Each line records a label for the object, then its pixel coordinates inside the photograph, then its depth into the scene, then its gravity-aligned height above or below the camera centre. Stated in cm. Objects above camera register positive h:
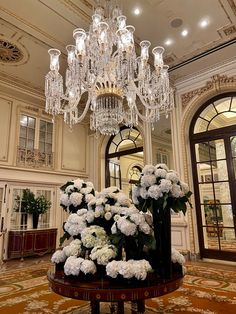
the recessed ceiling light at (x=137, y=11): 401 +324
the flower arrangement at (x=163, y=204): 172 +4
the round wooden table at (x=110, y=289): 150 -49
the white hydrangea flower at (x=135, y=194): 189 +12
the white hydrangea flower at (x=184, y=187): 181 +15
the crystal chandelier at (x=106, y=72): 343 +220
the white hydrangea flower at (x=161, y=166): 192 +34
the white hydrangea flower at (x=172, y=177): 178 +23
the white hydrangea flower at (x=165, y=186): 170 +16
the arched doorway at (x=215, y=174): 512 +75
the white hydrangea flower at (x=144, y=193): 182 +12
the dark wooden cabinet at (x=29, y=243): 565 -73
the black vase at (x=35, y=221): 615 -24
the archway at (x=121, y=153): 734 +175
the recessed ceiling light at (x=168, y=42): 478 +326
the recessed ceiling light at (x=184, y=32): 454 +326
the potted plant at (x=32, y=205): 611 +16
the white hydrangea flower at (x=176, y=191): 172 +12
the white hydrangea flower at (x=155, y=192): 172 +12
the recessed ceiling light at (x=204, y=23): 429 +325
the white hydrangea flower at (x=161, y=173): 182 +27
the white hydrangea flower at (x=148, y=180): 180 +22
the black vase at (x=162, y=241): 172 -23
